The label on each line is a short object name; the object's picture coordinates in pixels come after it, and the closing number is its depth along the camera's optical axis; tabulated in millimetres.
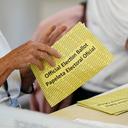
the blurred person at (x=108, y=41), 2319
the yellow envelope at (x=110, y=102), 1768
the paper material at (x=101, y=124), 1594
